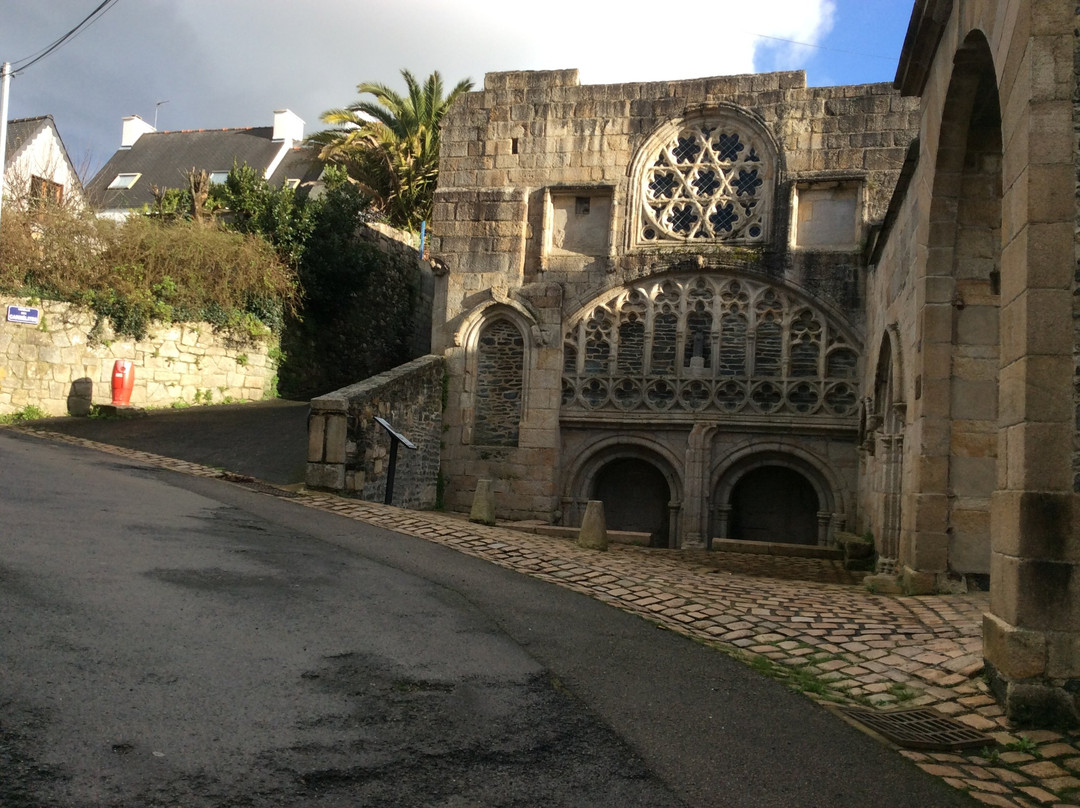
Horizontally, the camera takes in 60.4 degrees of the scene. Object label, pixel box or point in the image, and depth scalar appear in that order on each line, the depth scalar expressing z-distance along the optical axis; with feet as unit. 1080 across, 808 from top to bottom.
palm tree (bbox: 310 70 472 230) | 84.89
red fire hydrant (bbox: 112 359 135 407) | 50.62
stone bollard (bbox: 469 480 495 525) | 39.73
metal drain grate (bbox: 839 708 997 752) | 14.60
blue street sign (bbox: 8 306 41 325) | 47.23
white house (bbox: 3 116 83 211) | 95.09
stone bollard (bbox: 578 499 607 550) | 36.14
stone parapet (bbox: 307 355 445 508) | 37.93
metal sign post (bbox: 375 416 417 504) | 38.63
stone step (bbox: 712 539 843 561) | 41.27
